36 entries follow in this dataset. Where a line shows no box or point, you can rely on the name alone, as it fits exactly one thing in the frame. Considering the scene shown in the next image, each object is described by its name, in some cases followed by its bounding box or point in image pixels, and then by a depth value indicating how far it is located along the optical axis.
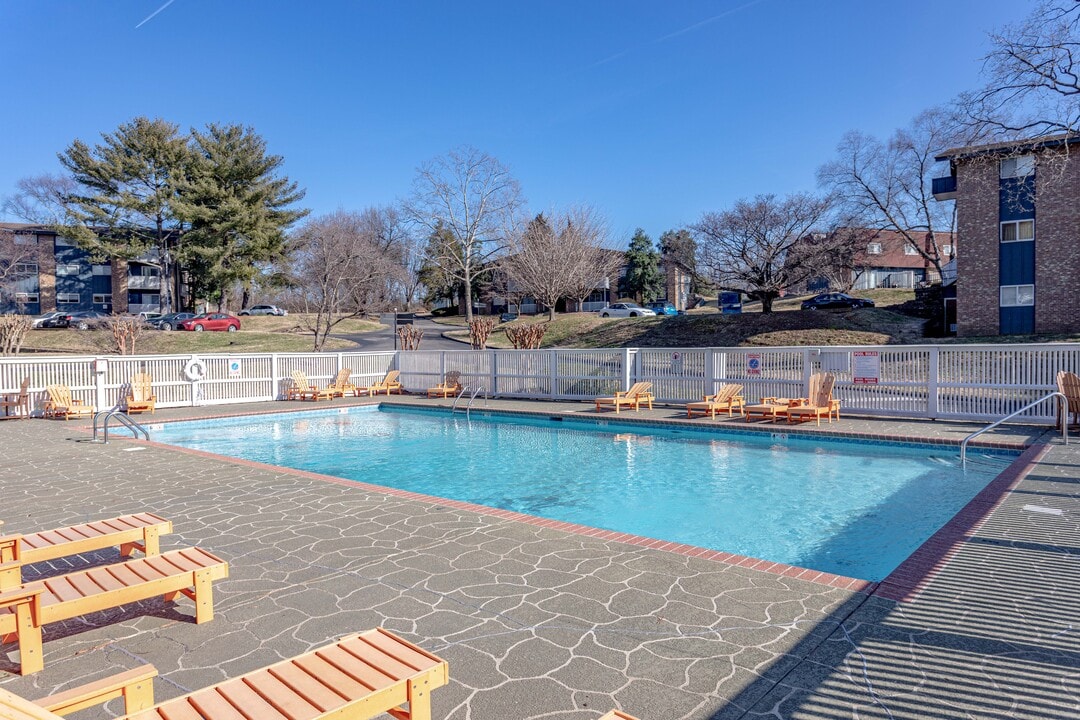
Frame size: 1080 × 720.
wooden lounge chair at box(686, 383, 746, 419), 15.22
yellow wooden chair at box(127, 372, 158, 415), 17.20
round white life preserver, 18.88
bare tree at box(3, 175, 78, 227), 48.19
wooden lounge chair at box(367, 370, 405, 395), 22.14
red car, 39.38
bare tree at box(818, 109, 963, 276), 42.06
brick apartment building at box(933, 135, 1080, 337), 25.91
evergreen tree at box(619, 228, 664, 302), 61.19
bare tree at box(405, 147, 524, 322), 44.16
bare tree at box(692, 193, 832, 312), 33.59
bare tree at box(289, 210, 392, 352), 37.69
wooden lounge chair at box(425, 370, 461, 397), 20.72
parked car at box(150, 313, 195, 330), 39.22
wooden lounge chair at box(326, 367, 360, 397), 21.37
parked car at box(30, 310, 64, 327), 39.83
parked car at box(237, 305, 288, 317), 51.16
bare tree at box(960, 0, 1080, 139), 19.66
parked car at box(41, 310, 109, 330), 38.75
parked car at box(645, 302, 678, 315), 49.60
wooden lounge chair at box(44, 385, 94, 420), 15.75
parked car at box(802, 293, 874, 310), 37.62
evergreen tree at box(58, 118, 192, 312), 43.91
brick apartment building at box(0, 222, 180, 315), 50.72
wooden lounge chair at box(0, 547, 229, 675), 3.50
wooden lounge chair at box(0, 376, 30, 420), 15.80
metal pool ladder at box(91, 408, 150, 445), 11.76
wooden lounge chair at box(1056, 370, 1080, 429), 11.32
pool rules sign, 14.26
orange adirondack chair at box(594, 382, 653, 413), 16.70
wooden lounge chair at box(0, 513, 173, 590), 4.42
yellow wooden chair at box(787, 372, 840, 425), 13.84
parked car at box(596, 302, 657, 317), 47.59
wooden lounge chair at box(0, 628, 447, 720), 2.43
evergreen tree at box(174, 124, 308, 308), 43.38
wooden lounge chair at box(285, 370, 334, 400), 20.41
